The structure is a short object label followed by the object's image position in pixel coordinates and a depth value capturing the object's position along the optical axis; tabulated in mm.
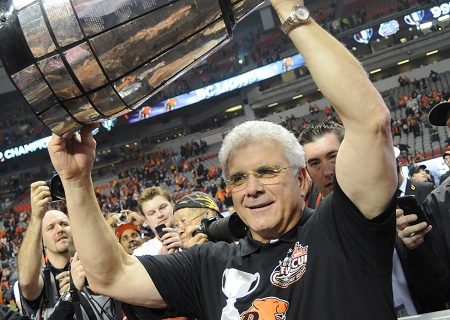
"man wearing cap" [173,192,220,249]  2162
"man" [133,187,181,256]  3205
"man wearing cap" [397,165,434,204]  2385
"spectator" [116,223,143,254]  2947
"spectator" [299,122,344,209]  2068
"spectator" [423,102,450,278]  1739
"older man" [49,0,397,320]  1010
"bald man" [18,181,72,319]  2154
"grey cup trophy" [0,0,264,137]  927
